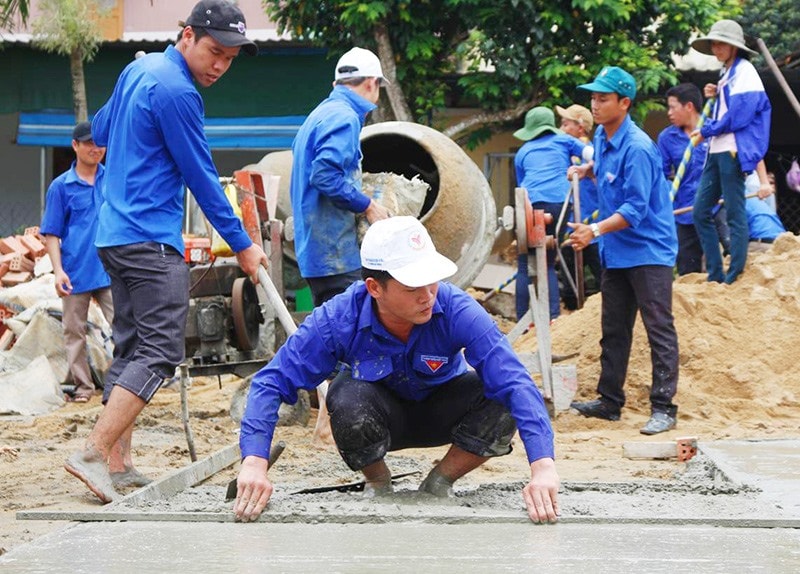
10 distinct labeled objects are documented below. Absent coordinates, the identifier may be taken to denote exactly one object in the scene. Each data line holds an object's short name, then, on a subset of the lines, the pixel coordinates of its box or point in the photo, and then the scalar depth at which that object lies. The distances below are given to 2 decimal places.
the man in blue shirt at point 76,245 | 8.67
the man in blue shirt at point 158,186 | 4.99
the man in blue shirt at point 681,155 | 10.03
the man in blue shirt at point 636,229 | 7.12
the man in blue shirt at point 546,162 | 10.20
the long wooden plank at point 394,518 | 4.00
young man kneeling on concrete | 4.01
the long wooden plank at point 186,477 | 4.55
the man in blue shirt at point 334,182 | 6.50
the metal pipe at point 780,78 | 10.74
